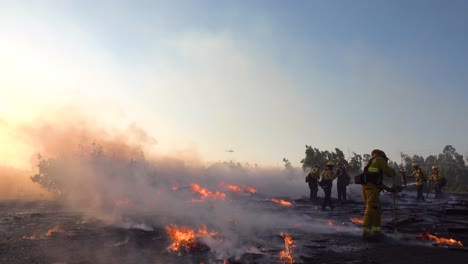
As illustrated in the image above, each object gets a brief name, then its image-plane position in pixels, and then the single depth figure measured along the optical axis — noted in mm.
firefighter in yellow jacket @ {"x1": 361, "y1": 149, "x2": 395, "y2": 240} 9188
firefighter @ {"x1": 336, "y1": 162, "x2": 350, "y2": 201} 20080
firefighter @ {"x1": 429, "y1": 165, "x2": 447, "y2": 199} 23453
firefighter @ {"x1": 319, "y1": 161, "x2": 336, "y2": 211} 17812
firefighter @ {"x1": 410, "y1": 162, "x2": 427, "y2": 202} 19906
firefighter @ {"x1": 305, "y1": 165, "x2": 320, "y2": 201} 21797
